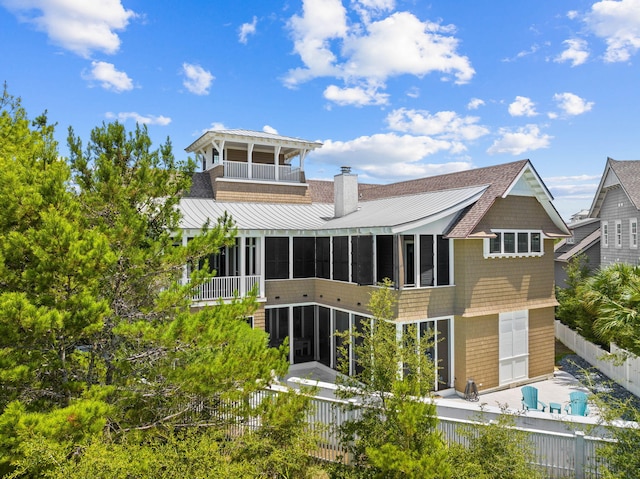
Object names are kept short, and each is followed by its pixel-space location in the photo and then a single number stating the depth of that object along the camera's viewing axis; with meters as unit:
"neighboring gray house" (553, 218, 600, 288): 30.22
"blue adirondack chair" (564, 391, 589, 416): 12.34
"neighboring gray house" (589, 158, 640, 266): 24.25
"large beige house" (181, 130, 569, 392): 15.12
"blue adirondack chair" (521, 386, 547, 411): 13.54
